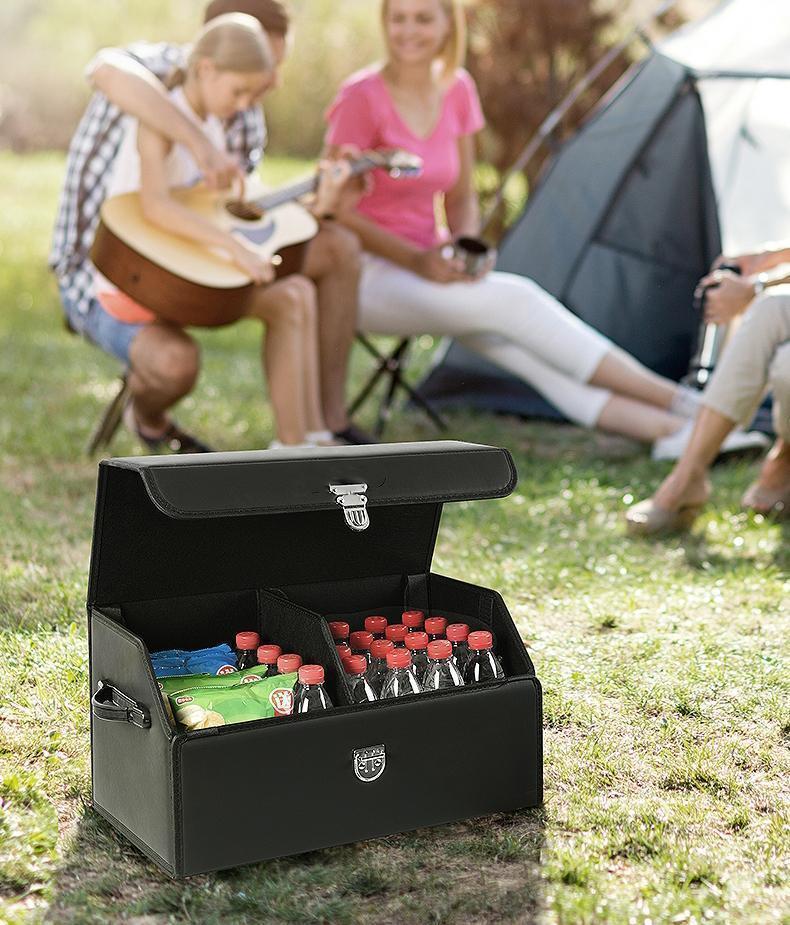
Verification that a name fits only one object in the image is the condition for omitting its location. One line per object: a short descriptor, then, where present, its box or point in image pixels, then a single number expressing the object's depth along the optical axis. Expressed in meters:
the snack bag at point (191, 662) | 2.83
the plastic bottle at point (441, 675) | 2.85
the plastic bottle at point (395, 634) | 2.89
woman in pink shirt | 5.19
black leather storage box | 2.62
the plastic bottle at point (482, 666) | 2.87
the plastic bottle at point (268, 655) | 2.80
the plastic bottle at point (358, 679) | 2.82
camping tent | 5.79
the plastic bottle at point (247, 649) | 2.86
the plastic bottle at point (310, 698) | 2.74
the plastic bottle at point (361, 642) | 2.88
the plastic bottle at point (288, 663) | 2.76
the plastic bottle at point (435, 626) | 2.88
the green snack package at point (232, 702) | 2.68
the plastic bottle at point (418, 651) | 2.84
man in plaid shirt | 4.61
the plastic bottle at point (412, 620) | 2.92
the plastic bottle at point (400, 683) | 2.83
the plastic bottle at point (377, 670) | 2.85
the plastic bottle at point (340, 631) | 2.91
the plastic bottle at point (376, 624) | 2.93
